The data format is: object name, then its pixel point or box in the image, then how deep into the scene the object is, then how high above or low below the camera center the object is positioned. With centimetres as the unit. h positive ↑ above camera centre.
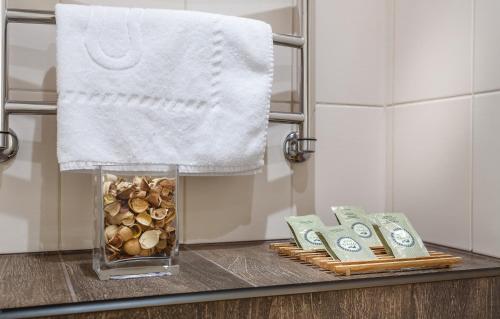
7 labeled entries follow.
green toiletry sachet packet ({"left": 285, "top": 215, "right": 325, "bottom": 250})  87 -12
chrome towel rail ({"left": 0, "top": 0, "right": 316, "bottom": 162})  81 +8
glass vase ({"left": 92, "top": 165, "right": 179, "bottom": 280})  70 -9
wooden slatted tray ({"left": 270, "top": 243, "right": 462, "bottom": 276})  73 -15
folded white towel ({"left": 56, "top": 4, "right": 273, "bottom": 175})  80 +10
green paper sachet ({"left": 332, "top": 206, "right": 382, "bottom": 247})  86 -11
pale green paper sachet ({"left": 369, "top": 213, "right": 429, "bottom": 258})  80 -12
